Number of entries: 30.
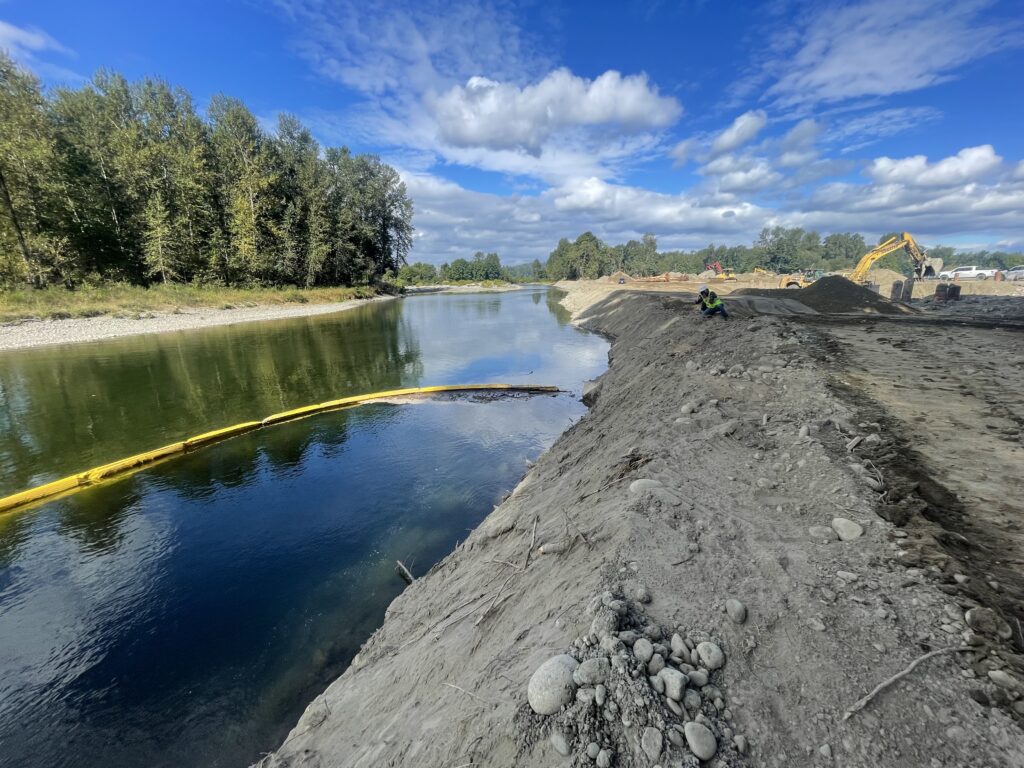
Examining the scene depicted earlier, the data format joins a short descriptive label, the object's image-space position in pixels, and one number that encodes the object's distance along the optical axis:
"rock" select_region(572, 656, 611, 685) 2.52
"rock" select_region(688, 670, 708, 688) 2.57
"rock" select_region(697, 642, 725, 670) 2.71
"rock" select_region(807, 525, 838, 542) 3.99
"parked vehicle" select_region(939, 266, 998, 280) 41.50
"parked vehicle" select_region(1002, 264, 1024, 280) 38.92
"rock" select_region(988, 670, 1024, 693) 2.43
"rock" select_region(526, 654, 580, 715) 2.52
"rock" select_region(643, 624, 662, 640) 2.89
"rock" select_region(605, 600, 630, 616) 3.02
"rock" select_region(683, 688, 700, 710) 2.43
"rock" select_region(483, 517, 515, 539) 6.45
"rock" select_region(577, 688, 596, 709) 2.43
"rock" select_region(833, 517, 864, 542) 3.92
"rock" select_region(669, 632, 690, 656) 2.75
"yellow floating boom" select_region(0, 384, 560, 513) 9.59
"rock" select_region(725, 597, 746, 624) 3.08
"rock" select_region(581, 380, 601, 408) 16.30
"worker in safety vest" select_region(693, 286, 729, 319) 17.48
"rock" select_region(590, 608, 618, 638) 2.86
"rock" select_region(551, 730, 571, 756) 2.30
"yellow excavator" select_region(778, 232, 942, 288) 35.41
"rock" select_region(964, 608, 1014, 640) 2.76
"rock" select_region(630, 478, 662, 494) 4.87
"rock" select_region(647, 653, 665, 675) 2.58
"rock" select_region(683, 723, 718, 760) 2.21
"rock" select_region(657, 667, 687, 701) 2.44
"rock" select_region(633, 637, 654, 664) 2.64
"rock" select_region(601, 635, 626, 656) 2.69
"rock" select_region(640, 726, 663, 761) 2.19
